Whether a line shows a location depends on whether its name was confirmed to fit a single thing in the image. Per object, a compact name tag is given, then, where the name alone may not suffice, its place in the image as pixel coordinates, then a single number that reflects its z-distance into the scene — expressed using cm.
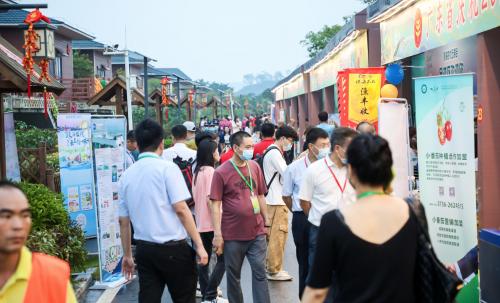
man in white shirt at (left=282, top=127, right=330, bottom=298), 802
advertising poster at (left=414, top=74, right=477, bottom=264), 647
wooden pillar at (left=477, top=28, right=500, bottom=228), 829
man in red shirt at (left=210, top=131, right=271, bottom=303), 764
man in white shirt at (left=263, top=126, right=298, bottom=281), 998
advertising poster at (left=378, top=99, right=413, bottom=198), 827
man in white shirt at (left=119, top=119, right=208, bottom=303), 607
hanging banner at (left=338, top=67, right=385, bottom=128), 1236
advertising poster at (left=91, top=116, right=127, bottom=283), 1036
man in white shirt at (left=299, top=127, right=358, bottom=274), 681
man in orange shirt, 323
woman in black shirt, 364
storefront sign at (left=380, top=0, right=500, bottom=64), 794
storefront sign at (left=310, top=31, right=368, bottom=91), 1504
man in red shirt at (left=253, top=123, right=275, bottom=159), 1196
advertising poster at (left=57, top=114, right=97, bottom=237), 1169
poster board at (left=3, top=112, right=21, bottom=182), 1226
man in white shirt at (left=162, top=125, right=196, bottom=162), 992
